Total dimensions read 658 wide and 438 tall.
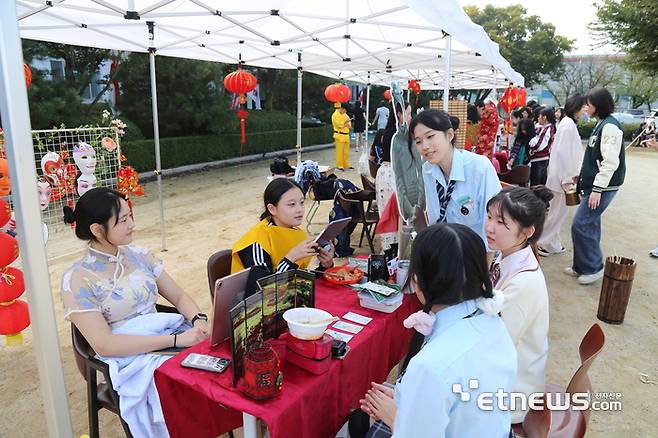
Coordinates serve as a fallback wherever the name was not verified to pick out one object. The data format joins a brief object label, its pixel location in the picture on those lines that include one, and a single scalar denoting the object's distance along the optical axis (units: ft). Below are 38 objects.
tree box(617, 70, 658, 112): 81.55
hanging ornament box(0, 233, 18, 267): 5.58
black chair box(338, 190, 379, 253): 16.37
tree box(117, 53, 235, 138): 32.35
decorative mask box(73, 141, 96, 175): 13.23
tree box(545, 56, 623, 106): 92.79
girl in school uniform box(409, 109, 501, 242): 7.76
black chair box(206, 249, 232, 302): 7.95
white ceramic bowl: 4.91
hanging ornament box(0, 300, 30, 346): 5.71
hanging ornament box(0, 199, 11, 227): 5.84
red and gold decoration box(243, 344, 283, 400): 4.33
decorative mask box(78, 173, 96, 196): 13.55
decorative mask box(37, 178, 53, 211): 9.41
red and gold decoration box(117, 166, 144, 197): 14.73
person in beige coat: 15.40
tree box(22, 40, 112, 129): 23.67
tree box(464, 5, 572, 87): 79.97
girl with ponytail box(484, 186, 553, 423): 5.47
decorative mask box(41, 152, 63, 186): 12.23
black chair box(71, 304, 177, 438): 5.86
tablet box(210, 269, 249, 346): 5.05
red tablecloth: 4.44
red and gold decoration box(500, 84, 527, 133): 31.78
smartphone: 4.93
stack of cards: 5.73
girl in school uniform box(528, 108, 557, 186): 21.48
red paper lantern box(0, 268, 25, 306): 5.63
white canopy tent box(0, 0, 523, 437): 3.40
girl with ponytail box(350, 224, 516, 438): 3.56
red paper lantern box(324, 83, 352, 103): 35.27
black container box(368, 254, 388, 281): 7.64
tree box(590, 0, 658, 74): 41.16
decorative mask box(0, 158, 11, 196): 5.82
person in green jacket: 12.69
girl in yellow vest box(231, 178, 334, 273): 7.26
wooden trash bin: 11.51
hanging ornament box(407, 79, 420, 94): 27.79
